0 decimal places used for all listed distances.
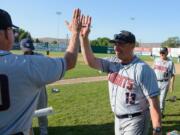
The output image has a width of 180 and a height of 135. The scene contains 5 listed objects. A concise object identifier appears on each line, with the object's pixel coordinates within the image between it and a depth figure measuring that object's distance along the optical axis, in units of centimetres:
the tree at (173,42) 5356
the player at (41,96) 351
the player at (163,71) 513
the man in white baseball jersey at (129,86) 225
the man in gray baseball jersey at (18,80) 128
